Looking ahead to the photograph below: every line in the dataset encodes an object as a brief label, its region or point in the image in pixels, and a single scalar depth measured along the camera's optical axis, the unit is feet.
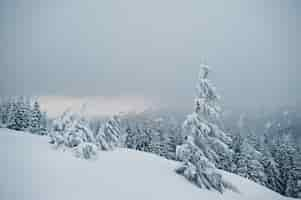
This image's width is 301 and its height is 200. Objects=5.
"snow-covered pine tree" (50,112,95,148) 47.40
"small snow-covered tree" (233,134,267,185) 102.53
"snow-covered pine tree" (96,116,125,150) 59.97
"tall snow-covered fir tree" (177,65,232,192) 42.04
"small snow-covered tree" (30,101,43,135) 116.95
